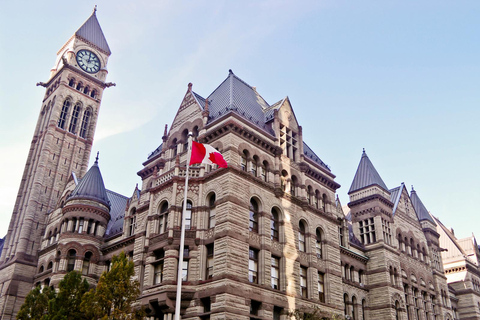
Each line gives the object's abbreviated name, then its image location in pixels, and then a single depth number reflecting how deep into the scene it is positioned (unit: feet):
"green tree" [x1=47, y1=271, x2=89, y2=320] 103.77
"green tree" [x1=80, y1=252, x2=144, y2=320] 95.50
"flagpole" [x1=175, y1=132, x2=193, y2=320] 70.40
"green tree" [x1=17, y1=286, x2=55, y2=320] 113.70
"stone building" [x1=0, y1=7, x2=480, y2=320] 114.32
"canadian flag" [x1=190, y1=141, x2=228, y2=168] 90.33
